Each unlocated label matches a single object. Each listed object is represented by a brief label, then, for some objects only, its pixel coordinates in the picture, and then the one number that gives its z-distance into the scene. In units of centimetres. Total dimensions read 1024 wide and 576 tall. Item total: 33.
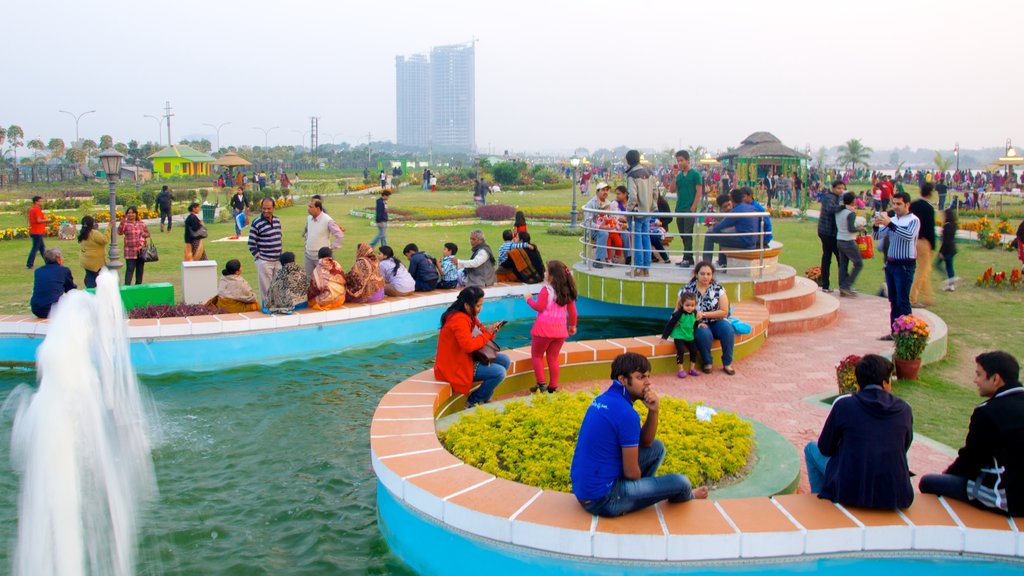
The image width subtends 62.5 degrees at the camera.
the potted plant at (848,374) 758
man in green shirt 1240
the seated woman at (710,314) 866
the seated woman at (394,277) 1173
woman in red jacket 705
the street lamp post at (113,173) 1231
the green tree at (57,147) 7619
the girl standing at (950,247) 1314
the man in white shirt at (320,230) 1177
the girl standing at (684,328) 863
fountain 483
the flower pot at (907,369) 861
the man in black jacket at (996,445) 456
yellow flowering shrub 562
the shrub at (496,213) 2581
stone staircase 1062
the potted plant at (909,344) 848
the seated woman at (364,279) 1119
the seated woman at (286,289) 1051
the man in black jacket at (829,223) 1277
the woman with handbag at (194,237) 1295
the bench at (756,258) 1161
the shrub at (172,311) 1040
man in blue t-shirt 446
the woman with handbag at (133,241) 1287
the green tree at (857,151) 7494
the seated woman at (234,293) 1062
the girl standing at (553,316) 780
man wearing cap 1224
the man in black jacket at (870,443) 459
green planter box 1103
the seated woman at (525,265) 1267
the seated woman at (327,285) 1073
